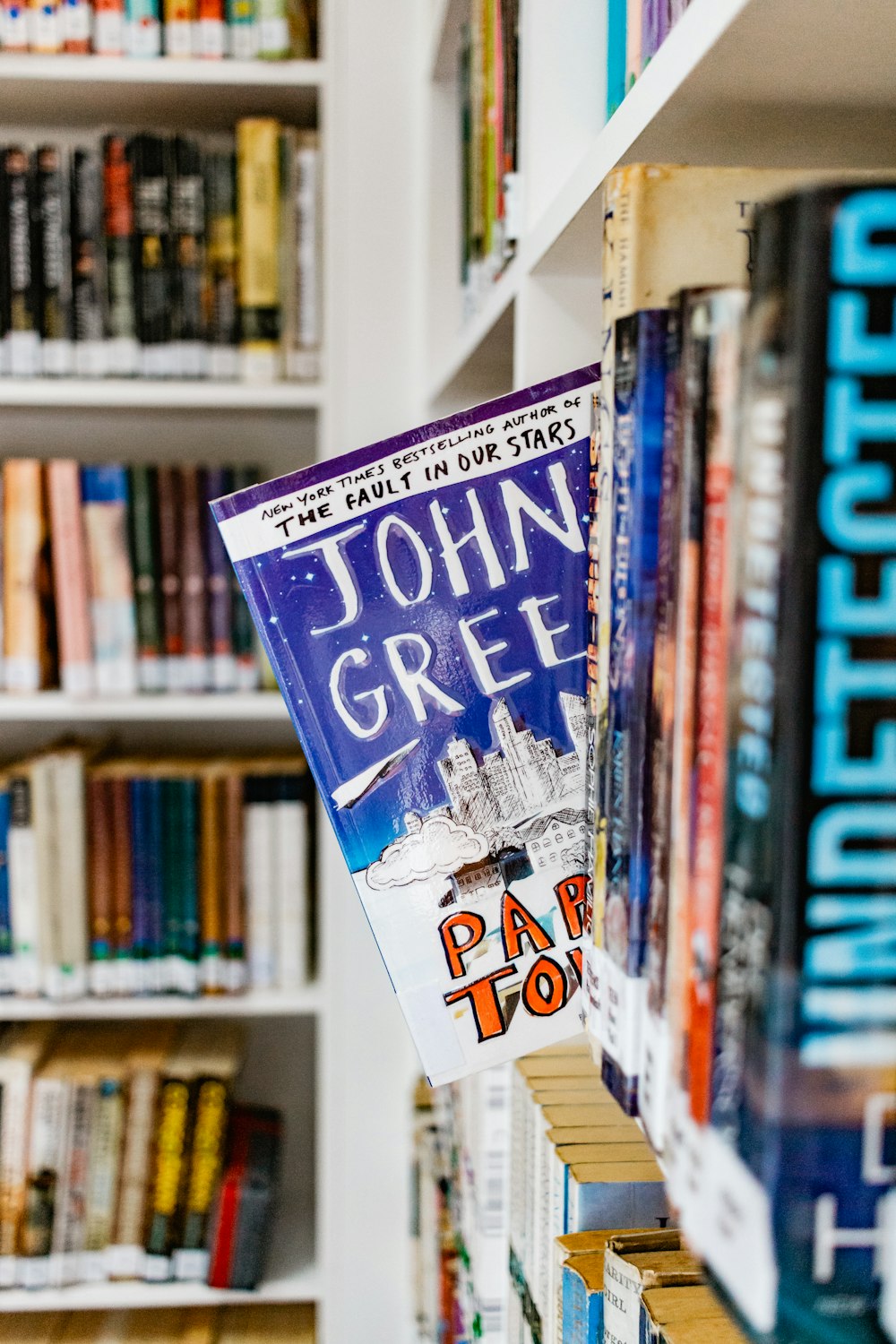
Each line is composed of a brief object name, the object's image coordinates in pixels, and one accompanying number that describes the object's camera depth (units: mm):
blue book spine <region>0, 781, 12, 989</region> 1559
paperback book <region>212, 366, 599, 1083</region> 496
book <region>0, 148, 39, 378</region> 1527
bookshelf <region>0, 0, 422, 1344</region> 1544
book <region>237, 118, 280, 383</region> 1541
